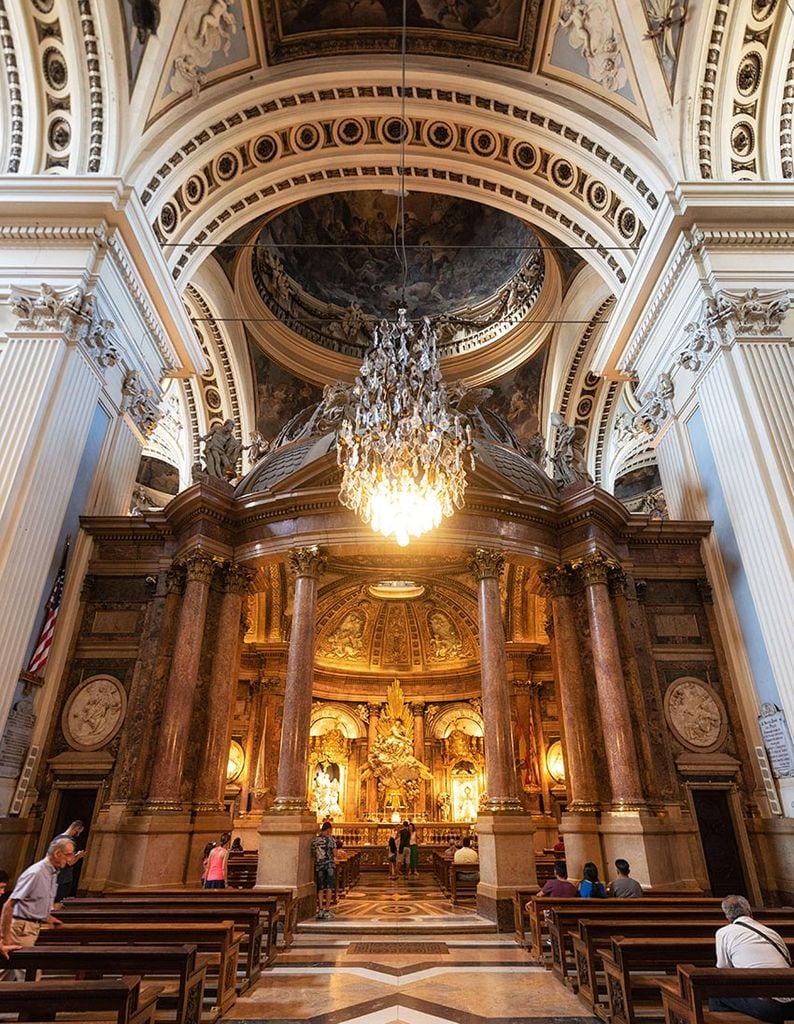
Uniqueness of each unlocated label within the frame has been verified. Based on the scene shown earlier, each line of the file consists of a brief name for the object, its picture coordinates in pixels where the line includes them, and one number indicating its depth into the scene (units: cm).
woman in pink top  855
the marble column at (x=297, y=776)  925
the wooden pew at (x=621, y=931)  494
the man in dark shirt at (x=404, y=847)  1523
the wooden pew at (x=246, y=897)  666
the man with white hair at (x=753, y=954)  362
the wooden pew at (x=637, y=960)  414
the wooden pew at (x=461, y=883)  1109
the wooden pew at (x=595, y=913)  571
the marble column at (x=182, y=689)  1011
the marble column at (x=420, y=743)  1831
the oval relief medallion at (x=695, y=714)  1088
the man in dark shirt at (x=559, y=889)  702
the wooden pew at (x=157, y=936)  480
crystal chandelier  930
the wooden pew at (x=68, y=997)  308
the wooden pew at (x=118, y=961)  375
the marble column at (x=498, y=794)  899
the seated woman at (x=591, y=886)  711
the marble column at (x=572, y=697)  1064
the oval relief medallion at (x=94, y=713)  1077
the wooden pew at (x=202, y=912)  564
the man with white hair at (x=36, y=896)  452
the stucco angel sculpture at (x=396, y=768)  1820
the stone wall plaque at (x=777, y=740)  938
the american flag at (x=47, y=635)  1002
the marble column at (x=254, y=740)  1546
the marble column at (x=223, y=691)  1067
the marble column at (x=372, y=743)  1833
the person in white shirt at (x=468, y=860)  1164
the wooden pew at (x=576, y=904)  614
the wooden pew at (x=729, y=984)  324
